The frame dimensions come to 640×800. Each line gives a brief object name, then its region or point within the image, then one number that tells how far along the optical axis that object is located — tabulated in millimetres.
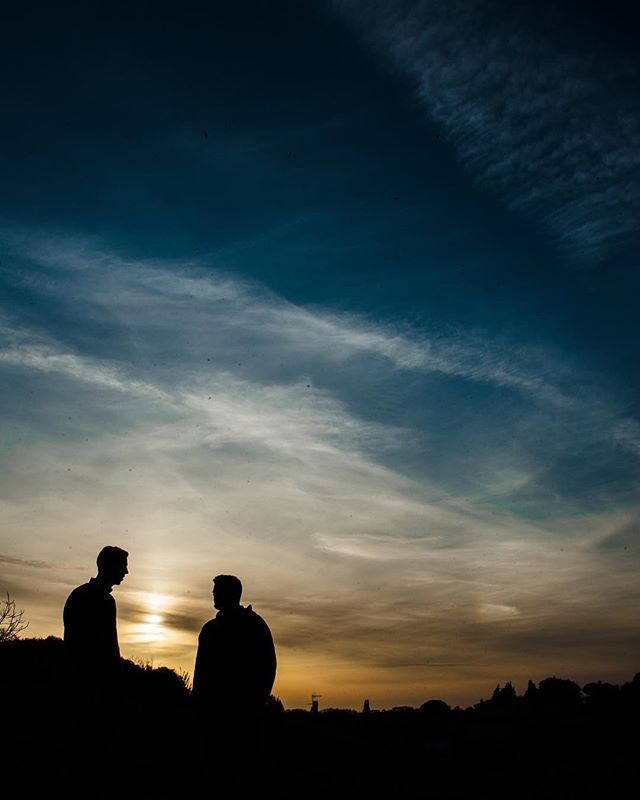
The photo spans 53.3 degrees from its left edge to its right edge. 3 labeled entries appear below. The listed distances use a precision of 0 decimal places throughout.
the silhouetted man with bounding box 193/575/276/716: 5098
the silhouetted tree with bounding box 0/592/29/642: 16355
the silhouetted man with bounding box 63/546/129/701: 6320
